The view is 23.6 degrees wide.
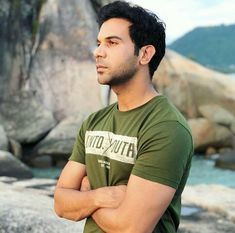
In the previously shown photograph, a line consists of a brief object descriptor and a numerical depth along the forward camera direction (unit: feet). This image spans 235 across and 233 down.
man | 7.47
